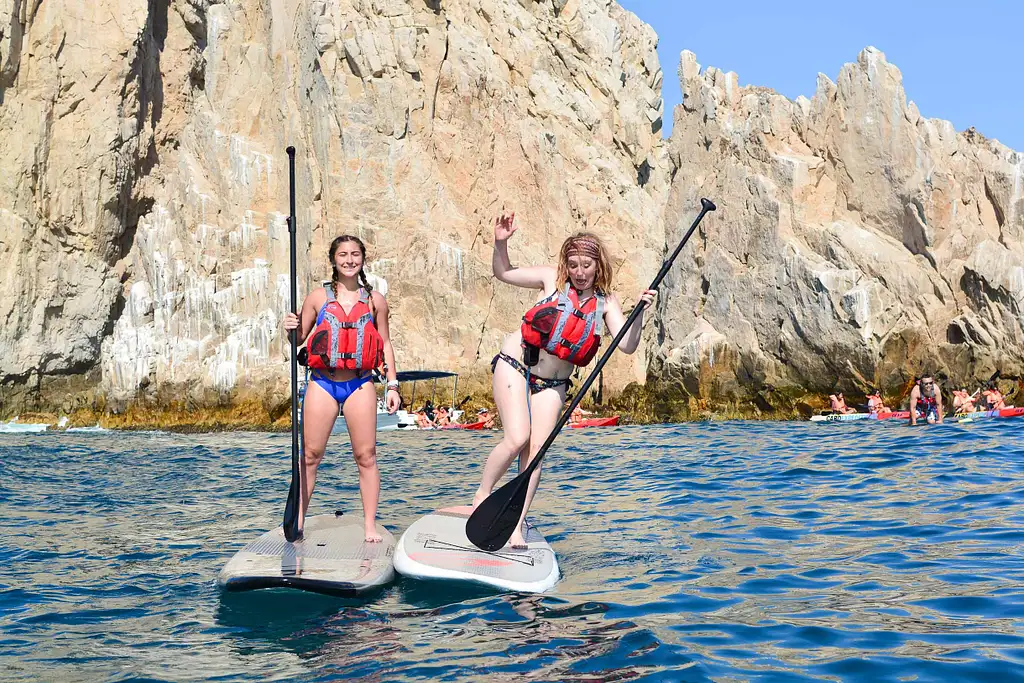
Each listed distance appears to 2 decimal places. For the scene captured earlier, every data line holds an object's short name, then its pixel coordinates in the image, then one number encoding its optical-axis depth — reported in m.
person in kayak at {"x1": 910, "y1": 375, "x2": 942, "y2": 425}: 20.75
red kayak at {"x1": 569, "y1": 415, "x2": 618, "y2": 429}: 27.38
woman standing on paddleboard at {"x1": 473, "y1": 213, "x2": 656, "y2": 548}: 5.70
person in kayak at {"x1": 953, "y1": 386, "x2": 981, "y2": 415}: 23.69
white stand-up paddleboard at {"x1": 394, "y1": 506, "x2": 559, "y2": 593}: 5.12
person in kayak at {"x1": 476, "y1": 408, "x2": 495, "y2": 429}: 28.91
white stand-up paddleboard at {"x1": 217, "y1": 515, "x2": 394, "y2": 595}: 4.95
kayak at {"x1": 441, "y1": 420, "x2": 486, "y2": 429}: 28.77
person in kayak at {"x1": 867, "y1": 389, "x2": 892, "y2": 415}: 26.25
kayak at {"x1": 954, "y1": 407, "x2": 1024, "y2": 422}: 22.23
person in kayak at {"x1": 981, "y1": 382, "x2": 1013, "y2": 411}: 23.63
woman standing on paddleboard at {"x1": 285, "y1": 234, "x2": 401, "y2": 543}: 5.77
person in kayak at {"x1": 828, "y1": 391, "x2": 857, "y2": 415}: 27.28
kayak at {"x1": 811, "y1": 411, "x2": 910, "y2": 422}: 24.61
